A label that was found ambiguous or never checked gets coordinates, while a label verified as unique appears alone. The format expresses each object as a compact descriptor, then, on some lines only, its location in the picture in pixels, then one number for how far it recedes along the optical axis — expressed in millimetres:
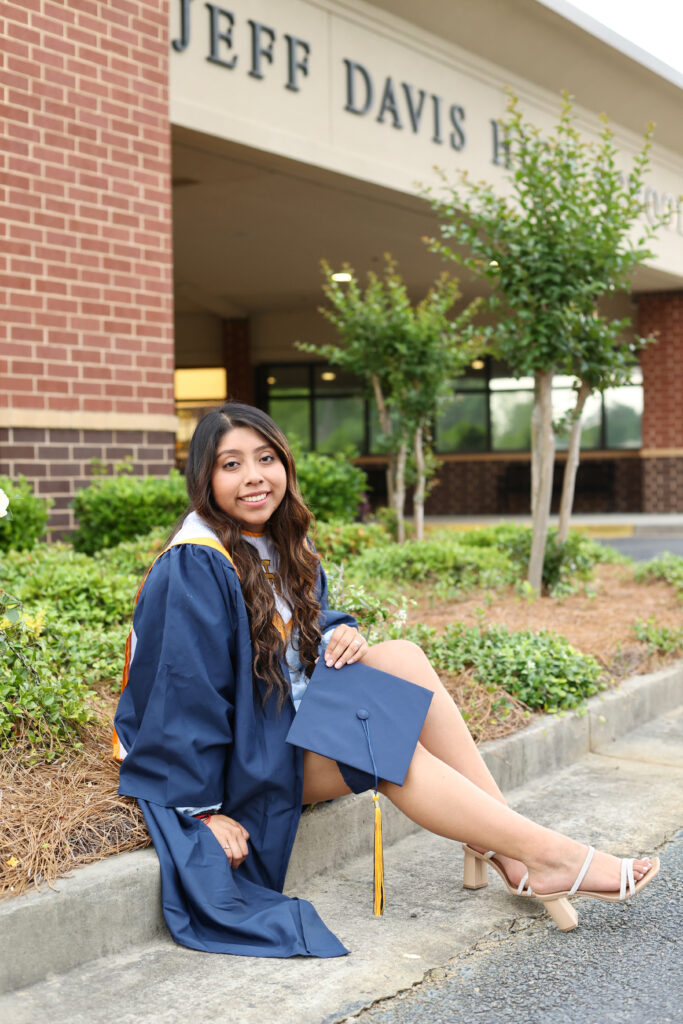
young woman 2695
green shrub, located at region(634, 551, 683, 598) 8156
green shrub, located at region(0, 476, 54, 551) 6547
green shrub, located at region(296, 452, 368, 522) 8477
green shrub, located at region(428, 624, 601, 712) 4543
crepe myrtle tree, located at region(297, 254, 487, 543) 10820
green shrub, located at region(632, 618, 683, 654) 5801
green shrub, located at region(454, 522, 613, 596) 7781
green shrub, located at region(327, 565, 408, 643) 4398
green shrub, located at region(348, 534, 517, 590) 7137
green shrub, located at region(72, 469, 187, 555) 7129
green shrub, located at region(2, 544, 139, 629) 5012
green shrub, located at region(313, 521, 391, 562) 7367
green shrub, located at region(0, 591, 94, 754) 3232
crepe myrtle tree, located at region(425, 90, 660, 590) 7031
